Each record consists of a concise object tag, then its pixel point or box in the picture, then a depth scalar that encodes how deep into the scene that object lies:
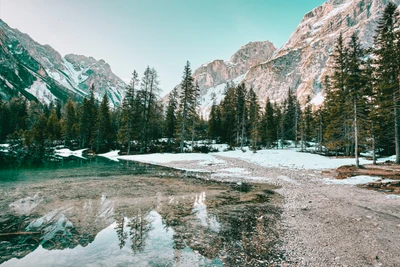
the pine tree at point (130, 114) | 41.78
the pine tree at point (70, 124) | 63.34
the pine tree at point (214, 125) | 60.53
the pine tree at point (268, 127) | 57.51
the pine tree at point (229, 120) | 55.92
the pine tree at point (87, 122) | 57.75
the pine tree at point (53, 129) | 63.38
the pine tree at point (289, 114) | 65.96
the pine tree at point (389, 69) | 22.41
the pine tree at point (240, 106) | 50.94
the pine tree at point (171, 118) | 53.66
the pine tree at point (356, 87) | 20.89
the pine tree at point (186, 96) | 38.35
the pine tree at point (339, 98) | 27.59
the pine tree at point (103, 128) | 52.06
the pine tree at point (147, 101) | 41.38
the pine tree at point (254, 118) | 51.73
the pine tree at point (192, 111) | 39.60
